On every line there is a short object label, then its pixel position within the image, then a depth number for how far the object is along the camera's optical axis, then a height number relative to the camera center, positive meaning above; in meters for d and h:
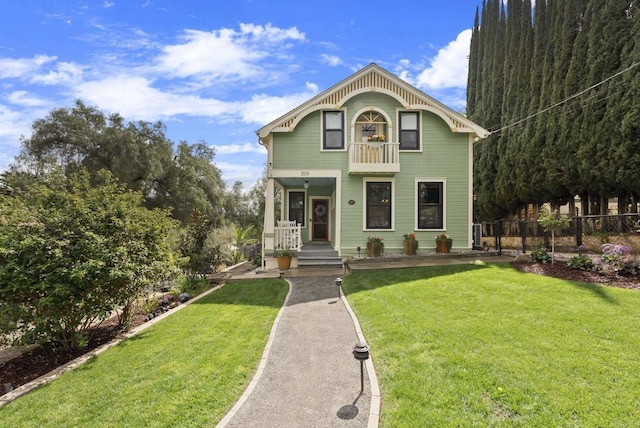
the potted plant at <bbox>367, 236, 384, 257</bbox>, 12.29 -0.94
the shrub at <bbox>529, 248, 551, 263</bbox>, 9.55 -1.01
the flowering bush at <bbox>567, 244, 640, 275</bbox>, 7.80 -0.99
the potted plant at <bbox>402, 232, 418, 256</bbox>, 12.43 -0.88
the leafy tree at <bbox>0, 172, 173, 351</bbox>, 5.29 -0.61
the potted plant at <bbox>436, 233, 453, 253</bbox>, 12.44 -0.84
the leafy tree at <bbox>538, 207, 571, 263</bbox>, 9.43 -0.01
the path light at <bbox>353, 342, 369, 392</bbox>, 3.55 -1.39
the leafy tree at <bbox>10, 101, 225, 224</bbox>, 20.66 +4.36
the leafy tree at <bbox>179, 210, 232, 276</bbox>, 10.34 -0.78
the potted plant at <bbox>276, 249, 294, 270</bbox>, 11.63 -1.29
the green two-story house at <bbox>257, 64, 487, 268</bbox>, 12.77 +2.43
